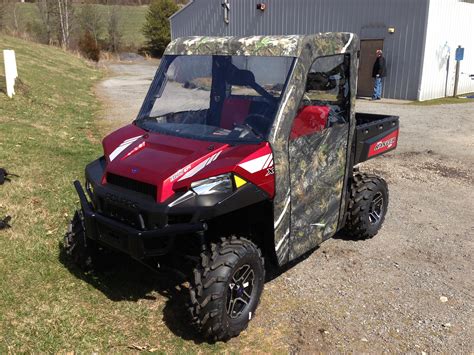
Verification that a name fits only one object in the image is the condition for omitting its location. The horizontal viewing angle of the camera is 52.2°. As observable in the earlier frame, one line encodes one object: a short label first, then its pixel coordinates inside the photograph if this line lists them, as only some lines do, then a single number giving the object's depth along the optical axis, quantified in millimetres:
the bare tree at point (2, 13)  41794
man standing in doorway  17688
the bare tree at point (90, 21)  56281
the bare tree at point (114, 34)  55281
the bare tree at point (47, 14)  50284
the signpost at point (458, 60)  18578
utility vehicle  3342
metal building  17375
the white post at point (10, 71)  12211
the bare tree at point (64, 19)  49094
